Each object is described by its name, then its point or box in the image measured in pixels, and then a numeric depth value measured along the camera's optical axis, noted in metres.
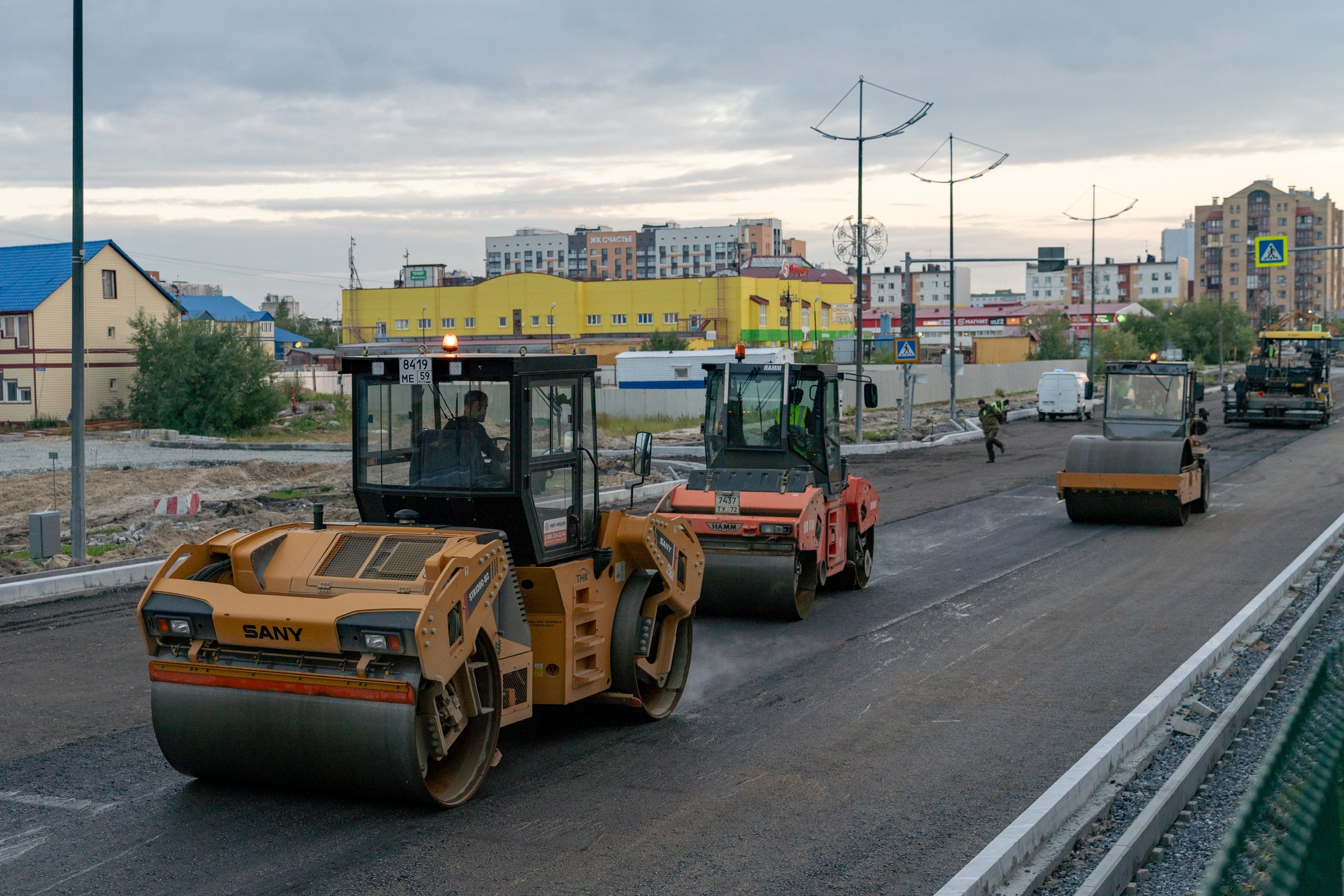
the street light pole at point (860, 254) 30.53
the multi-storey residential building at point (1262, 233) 173.00
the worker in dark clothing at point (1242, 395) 40.47
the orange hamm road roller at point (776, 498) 12.00
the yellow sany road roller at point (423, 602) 6.20
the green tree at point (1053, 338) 91.81
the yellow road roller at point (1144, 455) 18.44
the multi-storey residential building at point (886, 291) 180.25
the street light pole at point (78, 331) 14.91
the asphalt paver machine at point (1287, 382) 39.62
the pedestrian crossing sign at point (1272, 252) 25.41
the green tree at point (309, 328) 112.88
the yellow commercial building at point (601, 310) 87.56
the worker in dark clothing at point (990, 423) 29.69
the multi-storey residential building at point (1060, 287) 196.38
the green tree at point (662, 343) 78.31
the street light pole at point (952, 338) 37.41
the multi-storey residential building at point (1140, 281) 182.75
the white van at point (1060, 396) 46.41
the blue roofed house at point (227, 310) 81.44
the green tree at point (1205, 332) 99.94
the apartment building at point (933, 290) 172.75
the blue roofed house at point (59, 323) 47.97
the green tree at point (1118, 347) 82.31
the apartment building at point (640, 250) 158.88
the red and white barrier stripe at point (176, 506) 19.22
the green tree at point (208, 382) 44.53
